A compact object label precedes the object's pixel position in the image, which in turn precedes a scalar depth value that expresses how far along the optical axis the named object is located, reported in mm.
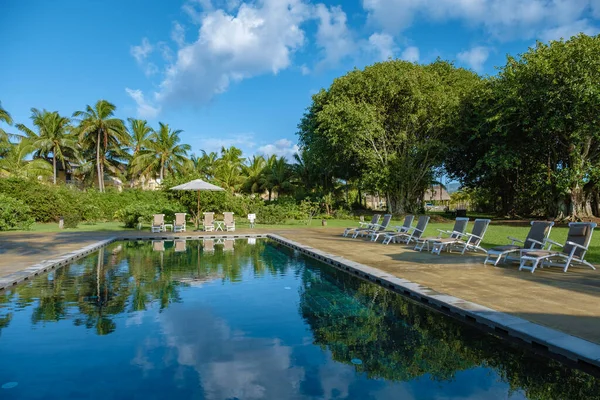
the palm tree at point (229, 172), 46656
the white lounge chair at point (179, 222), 20531
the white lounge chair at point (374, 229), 15894
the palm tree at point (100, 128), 41344
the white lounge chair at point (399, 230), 14591
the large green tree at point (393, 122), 27078
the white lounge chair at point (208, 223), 20766
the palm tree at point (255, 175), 47562
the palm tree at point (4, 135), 28125
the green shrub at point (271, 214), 26438
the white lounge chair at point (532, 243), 9047
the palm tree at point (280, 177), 44625
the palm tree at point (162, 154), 43928
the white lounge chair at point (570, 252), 8125
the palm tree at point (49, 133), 41281
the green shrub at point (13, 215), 21266
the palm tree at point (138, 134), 45719
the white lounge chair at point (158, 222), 20219
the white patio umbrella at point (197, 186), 19750
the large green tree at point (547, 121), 20531
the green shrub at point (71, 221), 22562
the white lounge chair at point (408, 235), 13491
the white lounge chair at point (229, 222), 21438
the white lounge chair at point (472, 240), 10984
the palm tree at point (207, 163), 49438
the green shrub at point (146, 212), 22750
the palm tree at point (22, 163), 32531
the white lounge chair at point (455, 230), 11612
